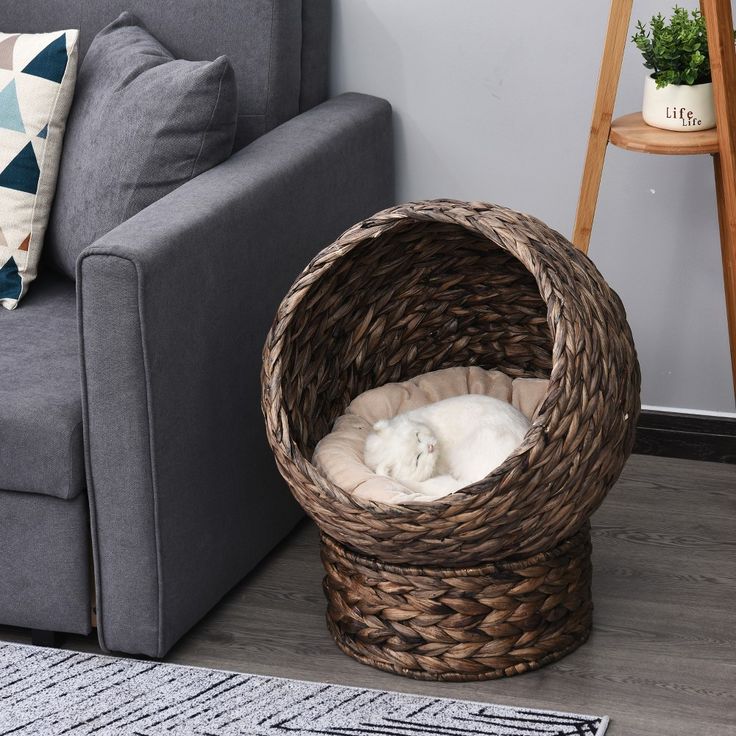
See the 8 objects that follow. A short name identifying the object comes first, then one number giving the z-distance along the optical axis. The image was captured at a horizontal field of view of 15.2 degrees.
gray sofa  3.08
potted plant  3.34
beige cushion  3.17
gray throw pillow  3.31
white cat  3.20
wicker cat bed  3.01
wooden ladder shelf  3.28
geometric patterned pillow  3.39
